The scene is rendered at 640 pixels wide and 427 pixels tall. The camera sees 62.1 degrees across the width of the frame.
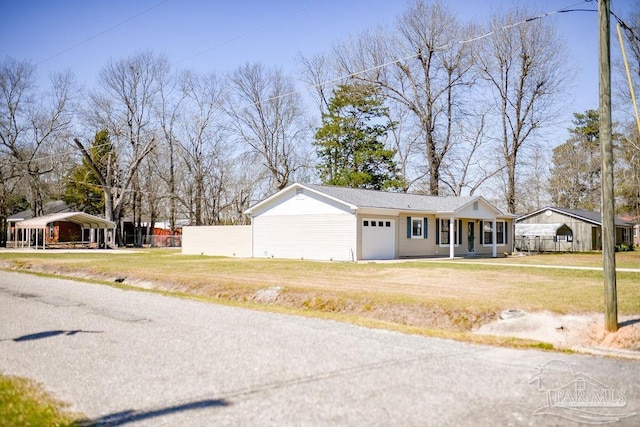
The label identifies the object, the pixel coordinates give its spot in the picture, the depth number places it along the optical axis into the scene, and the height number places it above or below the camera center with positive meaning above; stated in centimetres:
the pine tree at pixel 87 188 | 5478 +551
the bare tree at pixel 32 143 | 4828 +900
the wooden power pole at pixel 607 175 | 851 +95
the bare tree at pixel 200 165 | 5088 +719
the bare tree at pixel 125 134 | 4806 +955
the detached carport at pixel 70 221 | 4153 +131
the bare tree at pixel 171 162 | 5147 +750
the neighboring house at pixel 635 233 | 6294 +25
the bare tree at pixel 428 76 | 3788 +1211
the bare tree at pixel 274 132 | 4747 +936
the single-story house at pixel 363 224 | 2530 +62
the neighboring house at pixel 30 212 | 5831 +289
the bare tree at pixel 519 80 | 3750 +1144
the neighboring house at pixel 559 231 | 3894 +30
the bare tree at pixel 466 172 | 4319 +527
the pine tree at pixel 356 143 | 4276 +765
